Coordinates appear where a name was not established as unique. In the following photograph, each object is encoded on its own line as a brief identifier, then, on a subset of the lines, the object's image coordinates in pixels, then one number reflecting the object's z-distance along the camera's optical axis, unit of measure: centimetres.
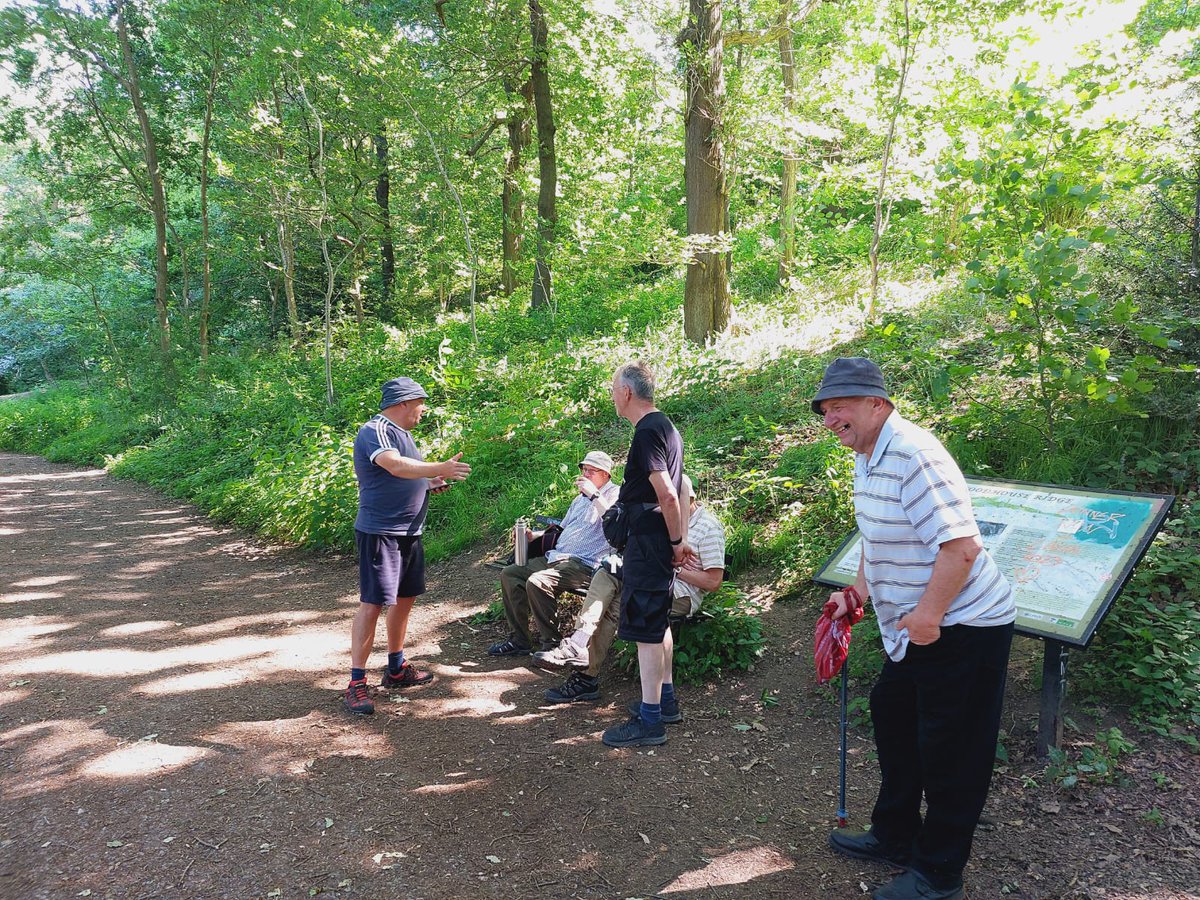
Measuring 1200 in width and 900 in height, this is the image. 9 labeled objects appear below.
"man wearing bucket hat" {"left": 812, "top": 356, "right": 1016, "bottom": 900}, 245
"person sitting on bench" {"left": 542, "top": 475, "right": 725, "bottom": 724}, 462
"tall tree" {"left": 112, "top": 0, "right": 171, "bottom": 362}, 1703
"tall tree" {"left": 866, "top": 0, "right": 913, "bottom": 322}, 859
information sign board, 311
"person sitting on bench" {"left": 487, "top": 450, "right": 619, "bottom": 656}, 529
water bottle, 573
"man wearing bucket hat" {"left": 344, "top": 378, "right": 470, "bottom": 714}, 454
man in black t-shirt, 399
